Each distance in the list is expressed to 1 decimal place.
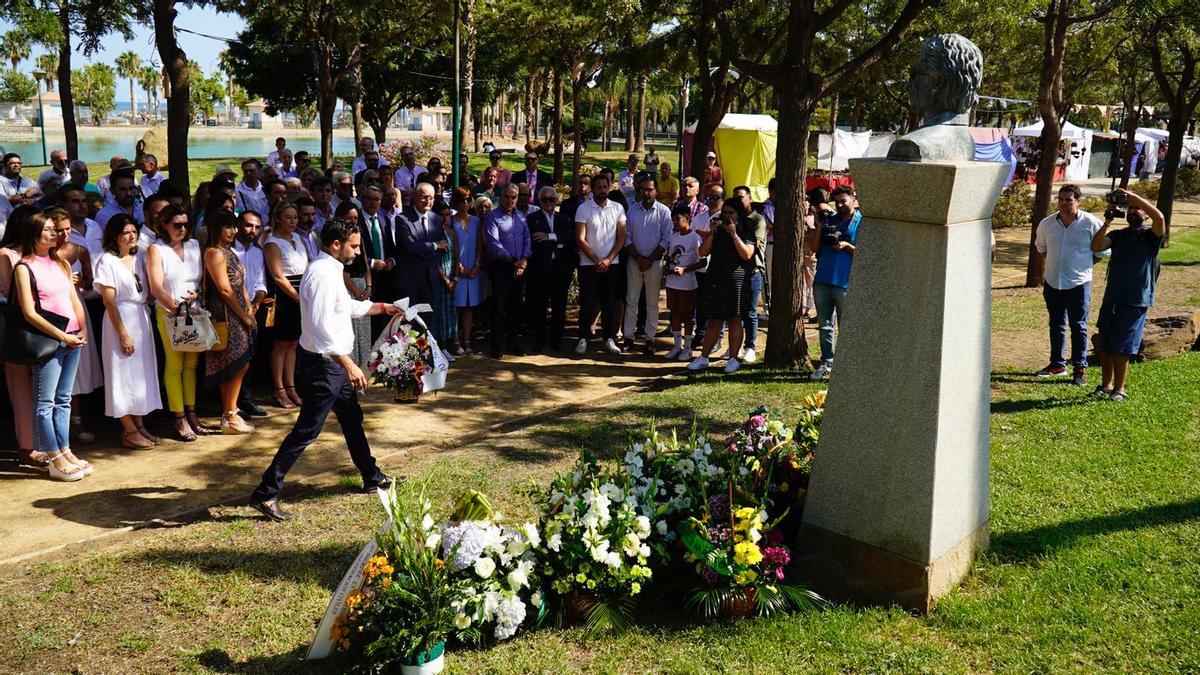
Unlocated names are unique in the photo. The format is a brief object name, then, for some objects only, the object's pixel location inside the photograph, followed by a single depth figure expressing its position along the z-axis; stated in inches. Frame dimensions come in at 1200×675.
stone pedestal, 190.4
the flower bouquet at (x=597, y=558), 195.9
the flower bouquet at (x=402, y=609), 176.7
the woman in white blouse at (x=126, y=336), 292.4
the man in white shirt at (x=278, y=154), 639.1
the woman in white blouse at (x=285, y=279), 329.7
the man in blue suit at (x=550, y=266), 440.5
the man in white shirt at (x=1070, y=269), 370.9
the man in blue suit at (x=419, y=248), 401.7
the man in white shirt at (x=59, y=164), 539.8
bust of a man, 199.0
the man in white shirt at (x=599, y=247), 439.5
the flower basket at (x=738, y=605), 197.5
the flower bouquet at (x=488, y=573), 187.2
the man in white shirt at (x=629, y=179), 598.9
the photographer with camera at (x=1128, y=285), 339.9
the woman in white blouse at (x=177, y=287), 300.5
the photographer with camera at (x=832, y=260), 376.5
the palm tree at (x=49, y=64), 1390.3
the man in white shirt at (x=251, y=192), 472.4
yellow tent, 1028.5
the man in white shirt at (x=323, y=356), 243.0
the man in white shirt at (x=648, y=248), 443.8
